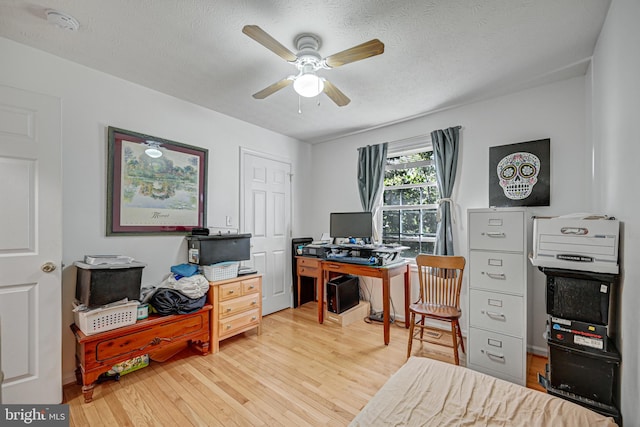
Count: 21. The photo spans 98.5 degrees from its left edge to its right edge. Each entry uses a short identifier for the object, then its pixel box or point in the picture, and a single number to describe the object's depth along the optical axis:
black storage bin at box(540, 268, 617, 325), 1.63
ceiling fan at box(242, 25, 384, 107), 1.59
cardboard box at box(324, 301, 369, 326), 3.33
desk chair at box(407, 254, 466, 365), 2.49
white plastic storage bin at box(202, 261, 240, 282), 2.77
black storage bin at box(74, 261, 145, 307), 2.04
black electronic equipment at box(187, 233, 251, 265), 2.76
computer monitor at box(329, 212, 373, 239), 3.46
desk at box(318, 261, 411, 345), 2.84
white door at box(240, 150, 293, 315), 3.61
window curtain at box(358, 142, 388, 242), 3.71
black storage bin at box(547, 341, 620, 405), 1.57
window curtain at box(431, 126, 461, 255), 3.08
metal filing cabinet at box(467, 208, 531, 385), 2.15
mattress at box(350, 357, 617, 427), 1.12
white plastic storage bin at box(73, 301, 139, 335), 2.01
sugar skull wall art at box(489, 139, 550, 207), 2.59
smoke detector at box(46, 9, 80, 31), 1.69
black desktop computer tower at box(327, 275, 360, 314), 3.35
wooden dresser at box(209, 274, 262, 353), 2.72
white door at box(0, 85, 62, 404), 1.79
